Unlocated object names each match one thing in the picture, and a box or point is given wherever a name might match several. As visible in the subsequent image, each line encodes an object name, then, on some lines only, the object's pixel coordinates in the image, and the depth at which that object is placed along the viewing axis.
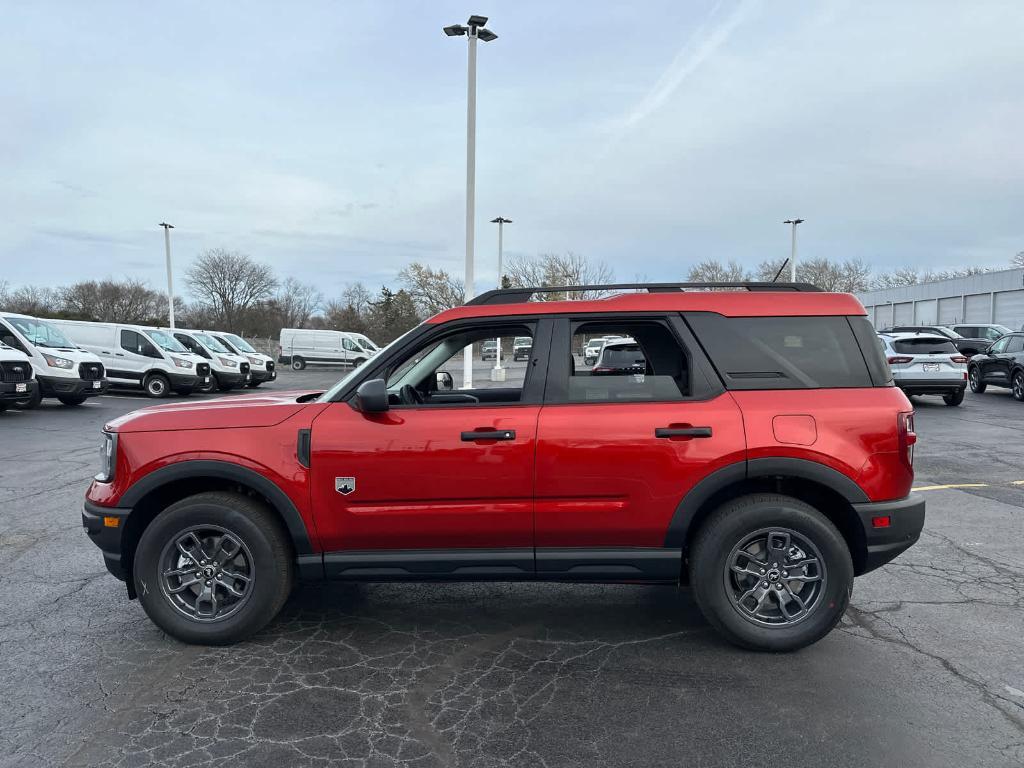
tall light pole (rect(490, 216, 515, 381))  36.12
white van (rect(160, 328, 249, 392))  21.47
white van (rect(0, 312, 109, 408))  15.35
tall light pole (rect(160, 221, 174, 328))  38.38
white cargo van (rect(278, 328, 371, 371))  38.41
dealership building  43.94
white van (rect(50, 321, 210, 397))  19.44
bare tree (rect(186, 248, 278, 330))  69.62
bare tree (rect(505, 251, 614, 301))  55.75
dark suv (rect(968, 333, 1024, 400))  17.42
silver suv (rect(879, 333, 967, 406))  15.25
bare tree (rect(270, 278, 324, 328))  74.12
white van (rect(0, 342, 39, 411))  13.55
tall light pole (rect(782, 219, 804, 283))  43.16
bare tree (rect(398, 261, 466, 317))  72.75
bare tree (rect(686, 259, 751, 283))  63.71
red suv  3.63
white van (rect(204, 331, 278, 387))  23.88
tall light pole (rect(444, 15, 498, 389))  17.50
